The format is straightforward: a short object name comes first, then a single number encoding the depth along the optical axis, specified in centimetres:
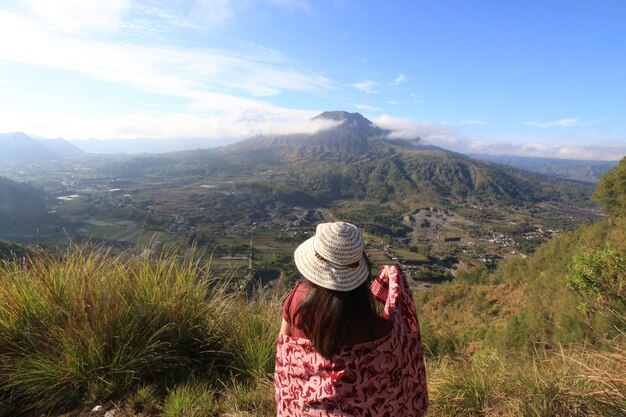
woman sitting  163
